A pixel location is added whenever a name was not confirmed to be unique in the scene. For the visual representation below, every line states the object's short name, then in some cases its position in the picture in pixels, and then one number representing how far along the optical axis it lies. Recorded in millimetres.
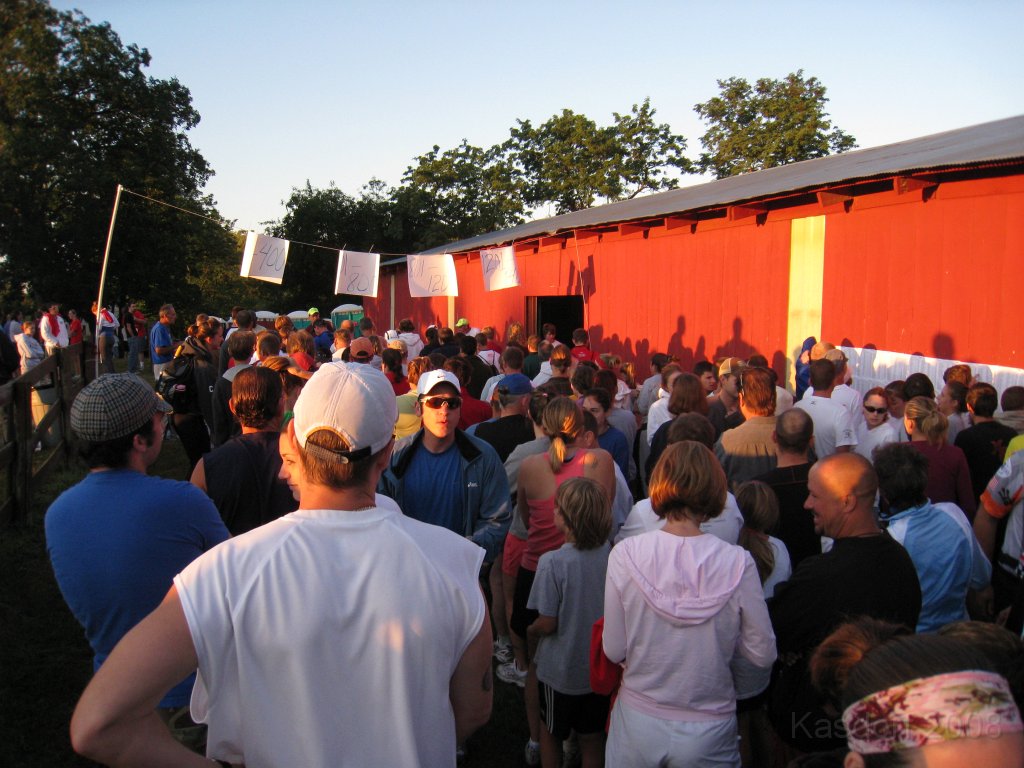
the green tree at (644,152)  46719
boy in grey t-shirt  3287
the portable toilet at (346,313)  32531
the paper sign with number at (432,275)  14719
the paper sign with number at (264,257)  13836
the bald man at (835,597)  2645
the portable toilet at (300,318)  28808
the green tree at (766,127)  41375
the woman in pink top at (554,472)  4145
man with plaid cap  2312
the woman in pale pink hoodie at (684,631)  2502
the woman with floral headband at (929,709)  1220
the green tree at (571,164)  47281
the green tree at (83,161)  28469
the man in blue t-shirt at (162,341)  10109
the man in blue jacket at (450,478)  3877
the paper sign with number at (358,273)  14672
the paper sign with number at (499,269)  14367
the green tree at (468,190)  45531
